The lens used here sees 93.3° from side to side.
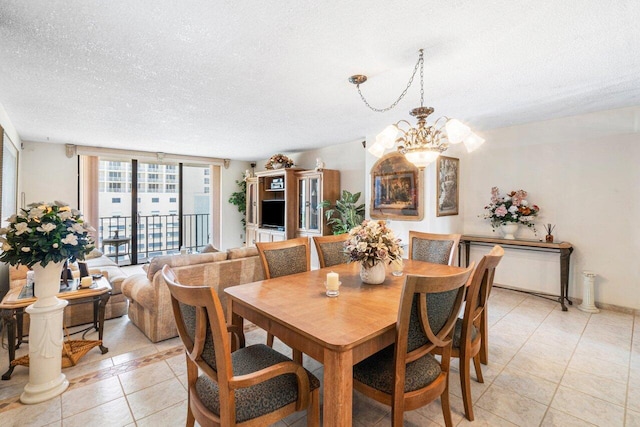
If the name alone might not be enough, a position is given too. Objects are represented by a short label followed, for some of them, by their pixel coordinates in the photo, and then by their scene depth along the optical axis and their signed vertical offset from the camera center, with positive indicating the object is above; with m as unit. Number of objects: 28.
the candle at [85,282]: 2.64 -0.63
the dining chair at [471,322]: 1.75 -0.66
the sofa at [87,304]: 3.10 -1.01
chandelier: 2.16 +0.55
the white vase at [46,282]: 2.04 -0.49
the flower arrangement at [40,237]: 1.93 -0.18
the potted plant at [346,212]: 4.75 -0.03
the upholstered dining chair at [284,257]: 2.36 -0.39
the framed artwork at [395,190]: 4.23 +0.30
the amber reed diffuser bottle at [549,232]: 3.79 -0.28
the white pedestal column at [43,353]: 2.02 -0.97
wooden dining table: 1.23 -0.53
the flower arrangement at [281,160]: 6.03 +1.00
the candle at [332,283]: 1.83 -0.44
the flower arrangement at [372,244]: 1.99 -0.23
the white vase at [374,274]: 2.04 -0.43
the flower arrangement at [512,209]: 3.95 +0.02
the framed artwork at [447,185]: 4.22 +0.36
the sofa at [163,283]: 2.76 -0.69
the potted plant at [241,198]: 7.42 +0.30
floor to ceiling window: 6.15 +0.05
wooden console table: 3.57 -0.47
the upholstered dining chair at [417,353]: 1.36 -0.68
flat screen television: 6.39 -0.06
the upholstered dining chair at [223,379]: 1.16 -0.77
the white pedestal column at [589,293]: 3.49 -0.97
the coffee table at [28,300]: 2.23 -0.72
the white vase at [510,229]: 4.07 -0.26
